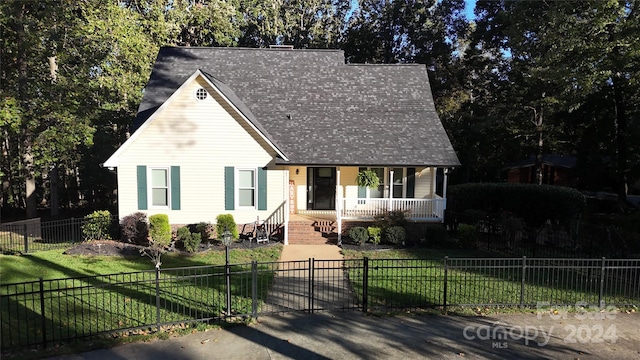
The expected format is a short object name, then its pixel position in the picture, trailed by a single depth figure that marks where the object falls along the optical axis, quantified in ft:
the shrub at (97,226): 47.55
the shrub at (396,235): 47.55
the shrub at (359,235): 47.21
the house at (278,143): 49.32
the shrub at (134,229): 47.55
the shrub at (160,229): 46.14
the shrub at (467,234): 48.24
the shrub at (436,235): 47.96
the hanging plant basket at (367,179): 53.26
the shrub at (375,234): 47.73
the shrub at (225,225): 48.05
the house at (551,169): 104.45
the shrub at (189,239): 44.86
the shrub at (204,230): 48.57
